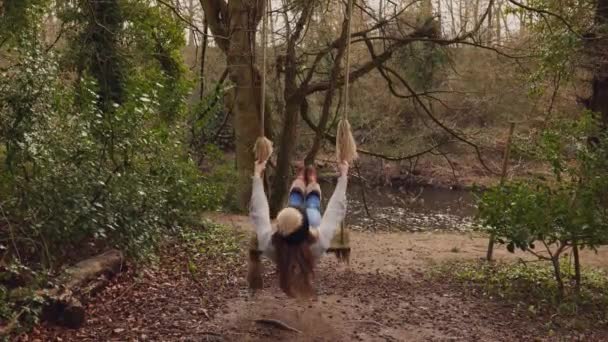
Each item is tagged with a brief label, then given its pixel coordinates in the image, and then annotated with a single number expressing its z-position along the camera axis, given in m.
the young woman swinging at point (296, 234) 3.41
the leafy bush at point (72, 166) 3.57
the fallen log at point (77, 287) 3.56
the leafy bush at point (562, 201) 4.57
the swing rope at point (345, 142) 4.06
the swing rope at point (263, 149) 4.04
